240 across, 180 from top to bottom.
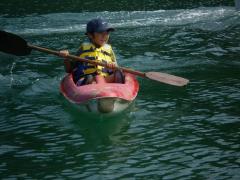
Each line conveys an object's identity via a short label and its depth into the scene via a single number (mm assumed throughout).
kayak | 14367
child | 16344
